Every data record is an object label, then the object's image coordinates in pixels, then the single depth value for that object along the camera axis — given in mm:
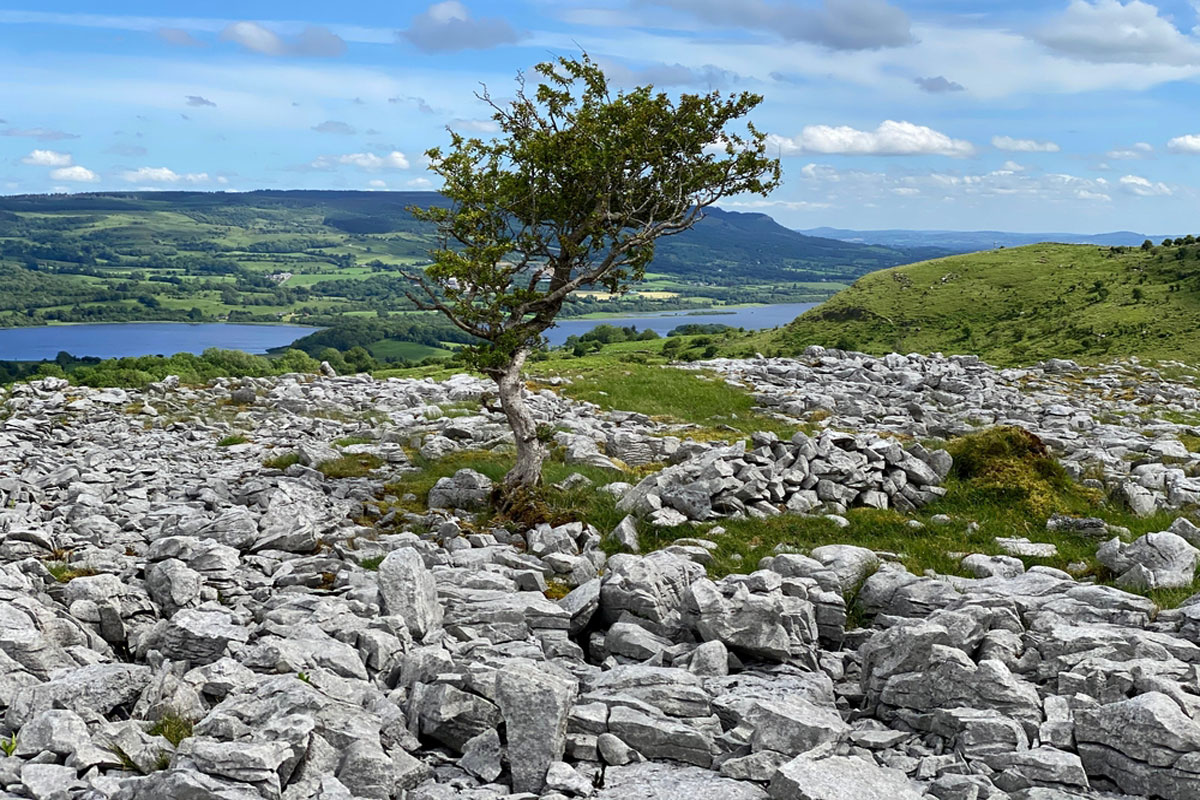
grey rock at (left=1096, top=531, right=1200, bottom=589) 15594
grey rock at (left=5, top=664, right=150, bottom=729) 10623
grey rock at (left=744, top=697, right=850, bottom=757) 10148
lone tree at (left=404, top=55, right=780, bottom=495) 24094
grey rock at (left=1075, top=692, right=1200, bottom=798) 9430
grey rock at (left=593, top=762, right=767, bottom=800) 9305
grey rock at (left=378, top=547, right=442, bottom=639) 14016
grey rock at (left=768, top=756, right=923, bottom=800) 8773
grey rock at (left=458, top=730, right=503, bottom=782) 9961
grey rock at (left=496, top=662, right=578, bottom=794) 9820
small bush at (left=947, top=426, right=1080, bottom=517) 21594
